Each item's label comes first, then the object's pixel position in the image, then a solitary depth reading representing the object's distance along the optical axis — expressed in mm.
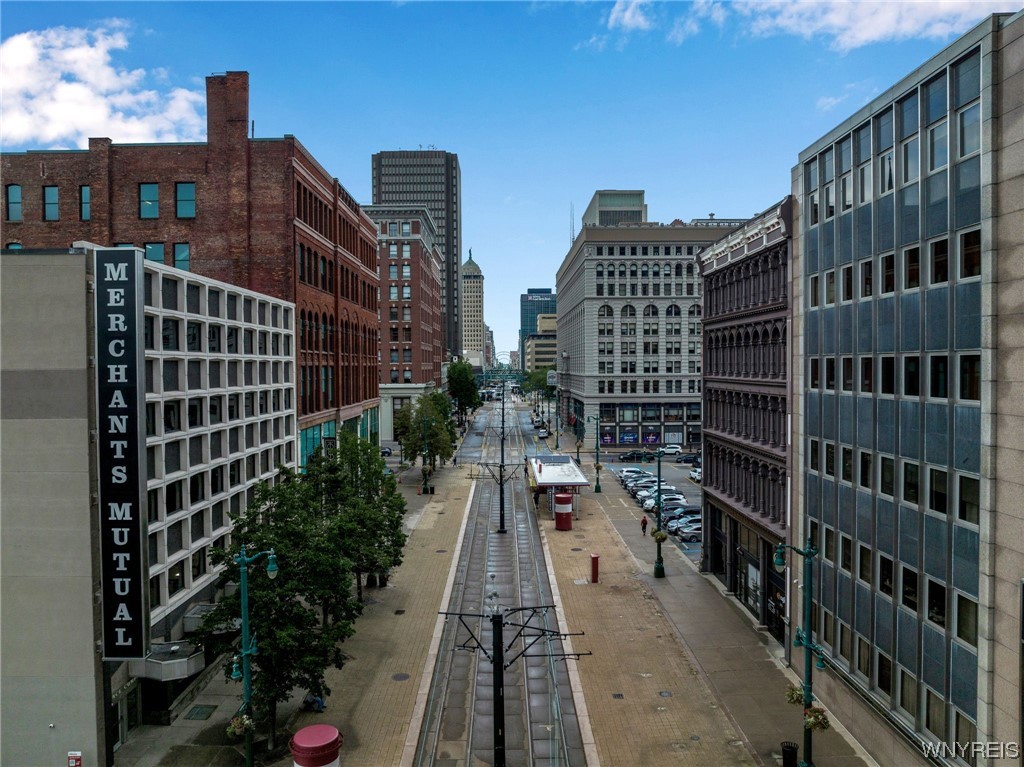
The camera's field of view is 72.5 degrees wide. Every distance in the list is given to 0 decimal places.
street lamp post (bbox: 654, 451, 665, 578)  41656
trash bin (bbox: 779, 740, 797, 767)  21562
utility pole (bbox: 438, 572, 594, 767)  20969
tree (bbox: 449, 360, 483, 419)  139500
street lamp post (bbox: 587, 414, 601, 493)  71250
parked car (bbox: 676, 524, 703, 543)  51656
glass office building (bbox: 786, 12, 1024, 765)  16312
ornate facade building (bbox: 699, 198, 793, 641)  31250
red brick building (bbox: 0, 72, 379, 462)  44031
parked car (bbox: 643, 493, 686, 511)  61188
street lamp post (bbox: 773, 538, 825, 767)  21000
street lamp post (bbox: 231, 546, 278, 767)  19578
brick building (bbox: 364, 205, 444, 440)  111688
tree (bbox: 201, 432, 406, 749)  21984
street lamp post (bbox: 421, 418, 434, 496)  70938
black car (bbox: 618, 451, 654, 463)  93119
